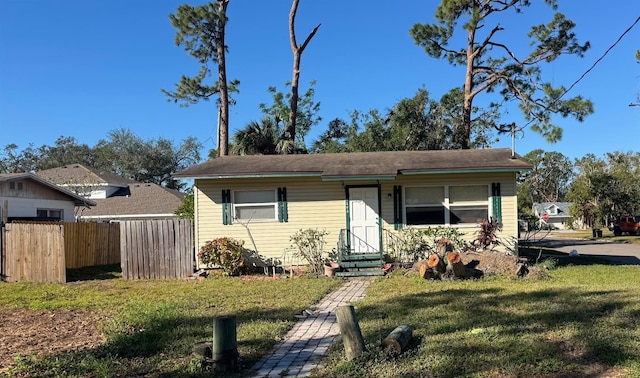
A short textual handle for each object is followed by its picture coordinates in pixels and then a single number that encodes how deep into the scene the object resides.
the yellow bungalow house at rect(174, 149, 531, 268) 13.48
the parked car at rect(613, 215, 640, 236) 36.76
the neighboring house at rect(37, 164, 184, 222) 30.19
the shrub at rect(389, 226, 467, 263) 13.30
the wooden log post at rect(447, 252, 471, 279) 11.00
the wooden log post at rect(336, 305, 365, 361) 5.34
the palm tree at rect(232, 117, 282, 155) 20.66
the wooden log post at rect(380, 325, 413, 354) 5.34
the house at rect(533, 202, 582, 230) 69.94
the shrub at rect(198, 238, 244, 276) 13.04
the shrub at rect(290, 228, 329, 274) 13.36
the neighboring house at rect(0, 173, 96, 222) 18.50
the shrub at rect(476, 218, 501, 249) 12.73
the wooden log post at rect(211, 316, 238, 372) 5.26
